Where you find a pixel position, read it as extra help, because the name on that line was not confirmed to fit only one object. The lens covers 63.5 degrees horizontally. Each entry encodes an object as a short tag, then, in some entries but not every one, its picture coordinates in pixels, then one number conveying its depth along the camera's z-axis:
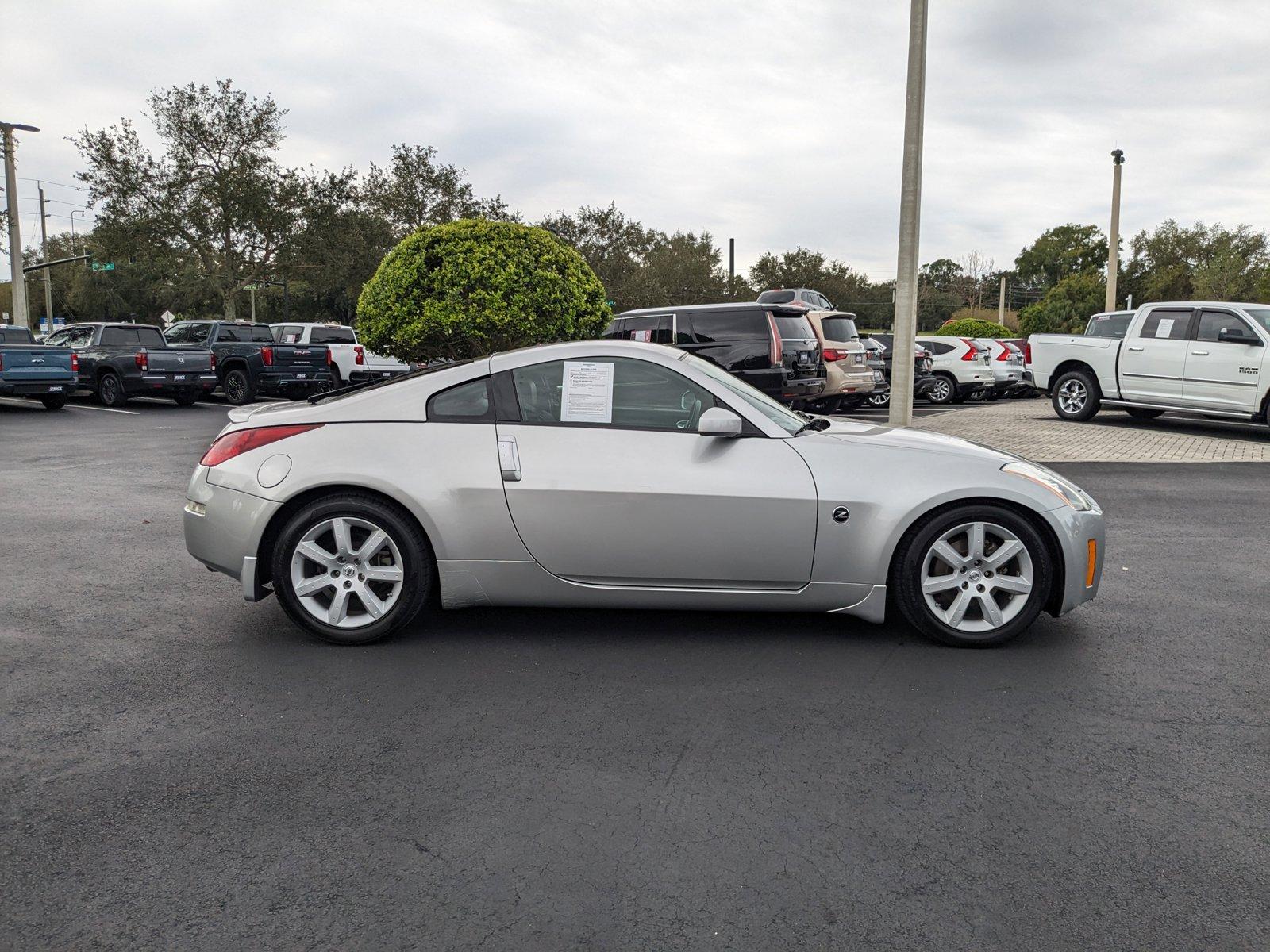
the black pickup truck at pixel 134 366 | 21.45
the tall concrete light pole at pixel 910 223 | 13.40
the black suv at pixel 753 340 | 15.14
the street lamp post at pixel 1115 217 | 28.05
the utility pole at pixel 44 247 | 63.78
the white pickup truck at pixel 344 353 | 22.98
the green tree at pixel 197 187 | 38.19
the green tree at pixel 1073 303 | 60.84
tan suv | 16.66
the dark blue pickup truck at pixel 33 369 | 19.69
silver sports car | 4.80
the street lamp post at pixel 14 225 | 31.70
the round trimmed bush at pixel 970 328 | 37.12
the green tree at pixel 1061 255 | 93.31
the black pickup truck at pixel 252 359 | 22.59
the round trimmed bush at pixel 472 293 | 12.44
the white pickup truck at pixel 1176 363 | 15.02
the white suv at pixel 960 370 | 23.95
